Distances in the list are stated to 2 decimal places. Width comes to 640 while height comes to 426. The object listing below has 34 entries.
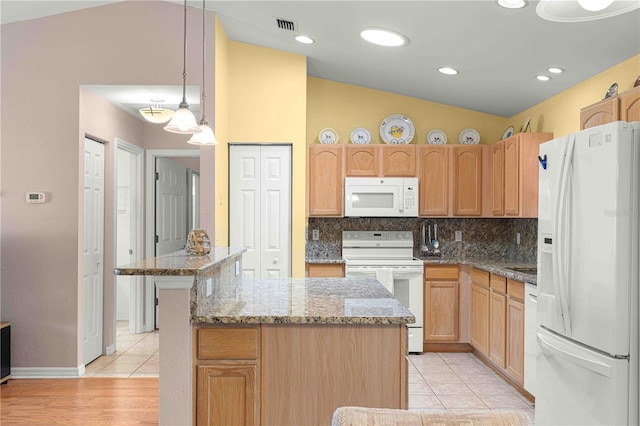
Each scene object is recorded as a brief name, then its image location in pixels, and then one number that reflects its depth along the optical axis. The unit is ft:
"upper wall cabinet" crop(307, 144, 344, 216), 17.25
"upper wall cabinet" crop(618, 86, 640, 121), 8.78
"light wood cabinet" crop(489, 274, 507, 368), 13.55
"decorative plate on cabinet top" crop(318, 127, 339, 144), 18.03
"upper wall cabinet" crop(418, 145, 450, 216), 17.44
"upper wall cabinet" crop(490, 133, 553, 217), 14.25
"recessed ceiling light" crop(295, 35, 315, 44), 14.03
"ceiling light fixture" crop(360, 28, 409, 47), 12.35
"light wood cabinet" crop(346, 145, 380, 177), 17.35
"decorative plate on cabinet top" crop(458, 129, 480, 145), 18.35
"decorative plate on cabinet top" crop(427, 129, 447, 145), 18.30
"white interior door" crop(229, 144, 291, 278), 16.10
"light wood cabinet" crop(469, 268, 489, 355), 14.97
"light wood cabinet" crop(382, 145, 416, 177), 17.43
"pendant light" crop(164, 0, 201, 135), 8.97
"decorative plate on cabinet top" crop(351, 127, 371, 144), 18.20
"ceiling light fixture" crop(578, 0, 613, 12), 5.01
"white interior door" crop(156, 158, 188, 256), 19.92
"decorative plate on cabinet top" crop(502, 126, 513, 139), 17.42
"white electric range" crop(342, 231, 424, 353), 16.57
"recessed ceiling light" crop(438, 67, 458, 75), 14.41
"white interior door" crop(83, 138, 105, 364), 15.11
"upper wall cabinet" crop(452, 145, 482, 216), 17.44
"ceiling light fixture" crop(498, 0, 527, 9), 9.25
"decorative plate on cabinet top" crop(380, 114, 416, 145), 18.28
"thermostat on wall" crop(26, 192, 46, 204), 14.11
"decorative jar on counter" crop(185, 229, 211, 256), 9.66
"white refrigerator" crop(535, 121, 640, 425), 8.02
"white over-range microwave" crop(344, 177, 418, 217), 17.12
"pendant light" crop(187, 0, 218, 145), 10.27
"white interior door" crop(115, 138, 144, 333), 18.92
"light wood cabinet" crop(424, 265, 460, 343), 16.72
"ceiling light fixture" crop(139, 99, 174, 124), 14.62
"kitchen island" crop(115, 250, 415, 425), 7.91
